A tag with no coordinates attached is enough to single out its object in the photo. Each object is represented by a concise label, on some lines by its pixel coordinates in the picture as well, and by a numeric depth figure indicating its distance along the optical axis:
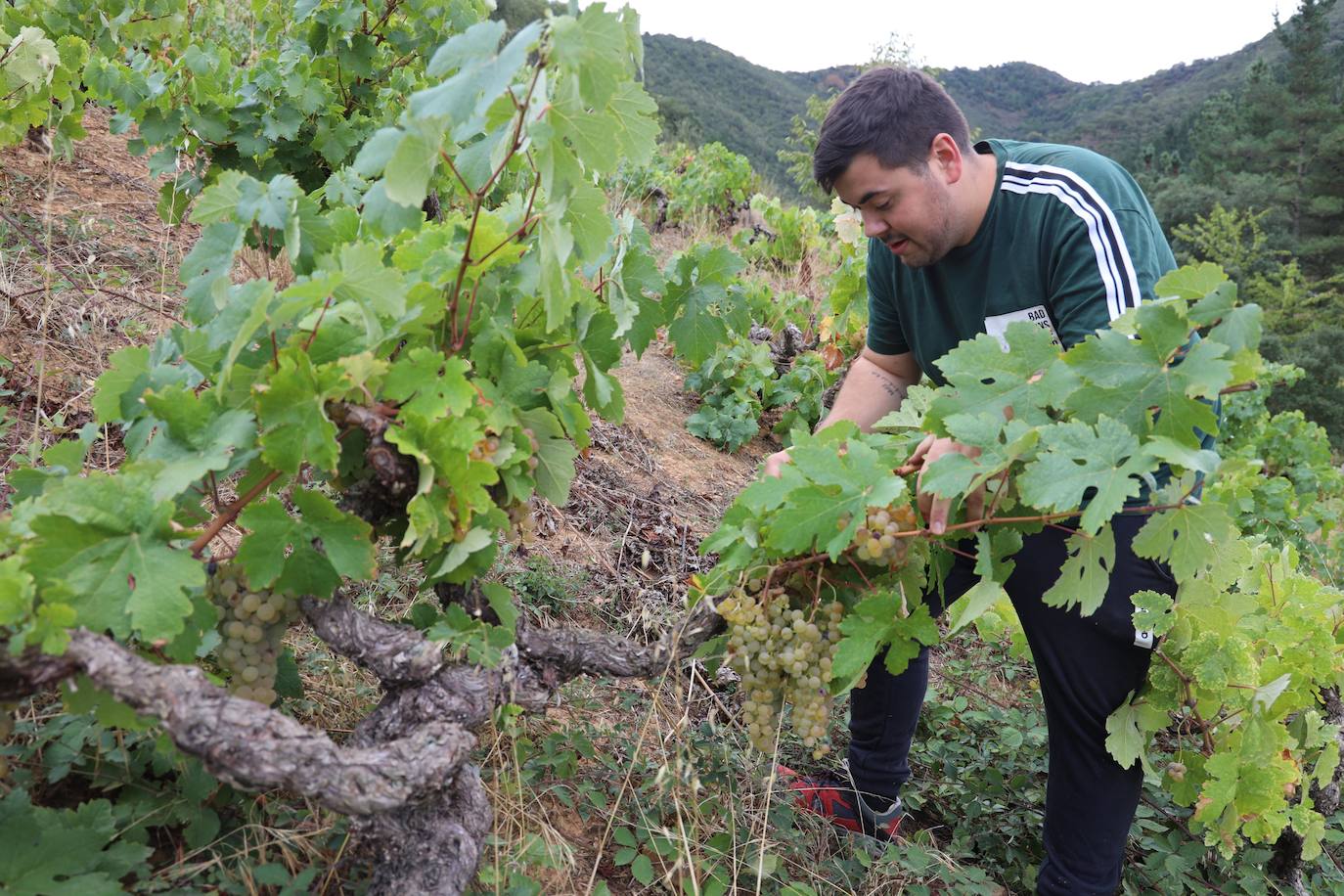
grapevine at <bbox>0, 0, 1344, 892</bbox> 1.30
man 2.15
